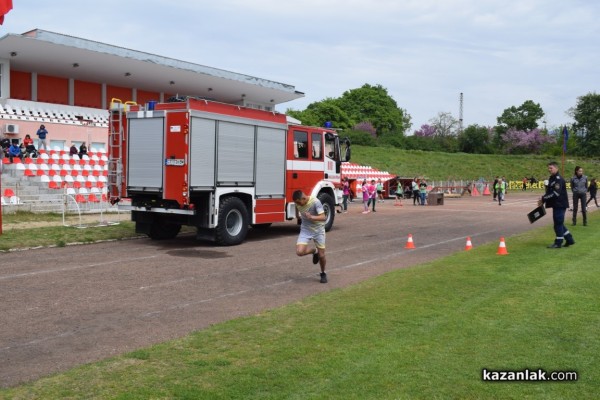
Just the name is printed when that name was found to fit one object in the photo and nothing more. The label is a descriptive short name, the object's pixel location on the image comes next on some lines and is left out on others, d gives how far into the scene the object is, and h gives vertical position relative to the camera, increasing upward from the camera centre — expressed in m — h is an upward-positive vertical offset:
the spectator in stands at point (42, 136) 28.50 +2.02
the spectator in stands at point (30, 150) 25.69 +1.19
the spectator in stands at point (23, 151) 25.33 +1.11
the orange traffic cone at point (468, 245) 14.04 -1.50
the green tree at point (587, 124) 97.56 +10.74
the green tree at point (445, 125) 111.38 +11.13
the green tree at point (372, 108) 104.44 +13.42
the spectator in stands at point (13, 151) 24.20 +1.05
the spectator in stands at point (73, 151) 28.09 +1.27
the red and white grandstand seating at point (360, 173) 45.82 +0.74
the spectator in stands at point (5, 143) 24.70 +1.44
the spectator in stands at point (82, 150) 28.44 +1.35
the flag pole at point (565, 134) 29.41 +2.61
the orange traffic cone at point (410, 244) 14.58 -1.55
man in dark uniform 13.18 -0.38
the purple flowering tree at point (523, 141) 101.56 +7.60
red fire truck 13.80 +0.31
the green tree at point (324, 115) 95.75 +11.00
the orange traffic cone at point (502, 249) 12.52 -1.42
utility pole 109.95 +12.03
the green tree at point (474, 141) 88.94 +6.51
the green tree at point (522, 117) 109.50 +12.78
